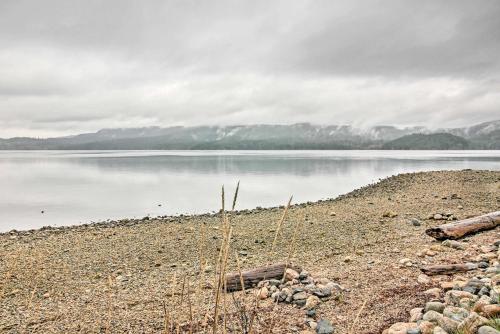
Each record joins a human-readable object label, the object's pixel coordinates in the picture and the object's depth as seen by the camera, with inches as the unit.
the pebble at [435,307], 224.3
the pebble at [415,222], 580.8
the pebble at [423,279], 296.8
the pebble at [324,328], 231.9
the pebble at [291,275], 327.3
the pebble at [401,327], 207.2
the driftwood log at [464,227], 435.7
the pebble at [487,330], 164.4
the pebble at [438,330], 187.9
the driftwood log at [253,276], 314.6
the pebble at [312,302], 271.3
